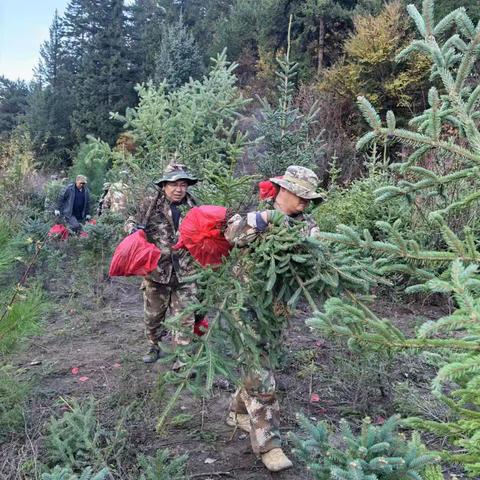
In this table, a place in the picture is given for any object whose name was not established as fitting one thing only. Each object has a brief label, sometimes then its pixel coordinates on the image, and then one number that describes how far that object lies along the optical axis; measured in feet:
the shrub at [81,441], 9.64
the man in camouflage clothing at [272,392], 10.41
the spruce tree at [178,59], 76.69
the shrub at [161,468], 8.89
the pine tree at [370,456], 5.93
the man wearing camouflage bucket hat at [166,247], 14.57
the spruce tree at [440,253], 5.11
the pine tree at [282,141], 23.04
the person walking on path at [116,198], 20.58
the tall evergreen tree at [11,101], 123.65
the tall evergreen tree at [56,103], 97.50
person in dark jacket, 31.12
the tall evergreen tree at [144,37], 96.99
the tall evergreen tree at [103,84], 89.92
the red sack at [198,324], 12.31
